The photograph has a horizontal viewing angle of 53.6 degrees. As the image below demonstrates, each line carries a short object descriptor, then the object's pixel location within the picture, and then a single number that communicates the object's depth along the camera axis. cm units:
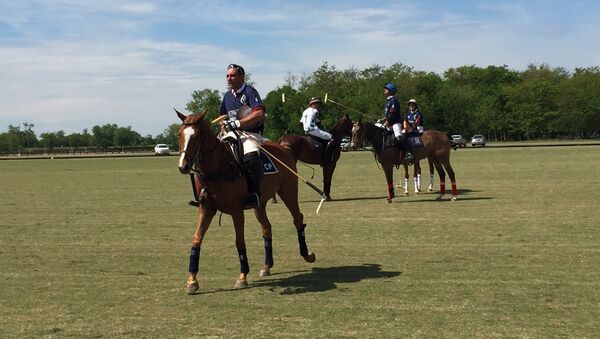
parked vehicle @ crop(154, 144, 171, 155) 8488
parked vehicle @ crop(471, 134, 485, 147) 8575
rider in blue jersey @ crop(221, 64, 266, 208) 804
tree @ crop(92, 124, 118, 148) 16912
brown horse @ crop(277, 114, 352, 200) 1847
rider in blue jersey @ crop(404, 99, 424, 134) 1844
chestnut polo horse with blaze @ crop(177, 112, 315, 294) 724
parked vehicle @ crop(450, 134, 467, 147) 8613
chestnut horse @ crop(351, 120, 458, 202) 1792
